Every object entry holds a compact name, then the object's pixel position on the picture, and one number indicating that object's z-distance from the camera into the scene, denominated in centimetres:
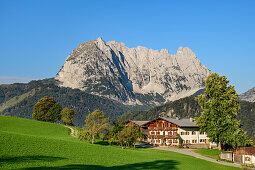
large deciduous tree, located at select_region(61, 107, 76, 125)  12950
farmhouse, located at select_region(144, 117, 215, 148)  10106
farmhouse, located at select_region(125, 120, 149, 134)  11161
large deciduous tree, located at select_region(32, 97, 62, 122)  13912
